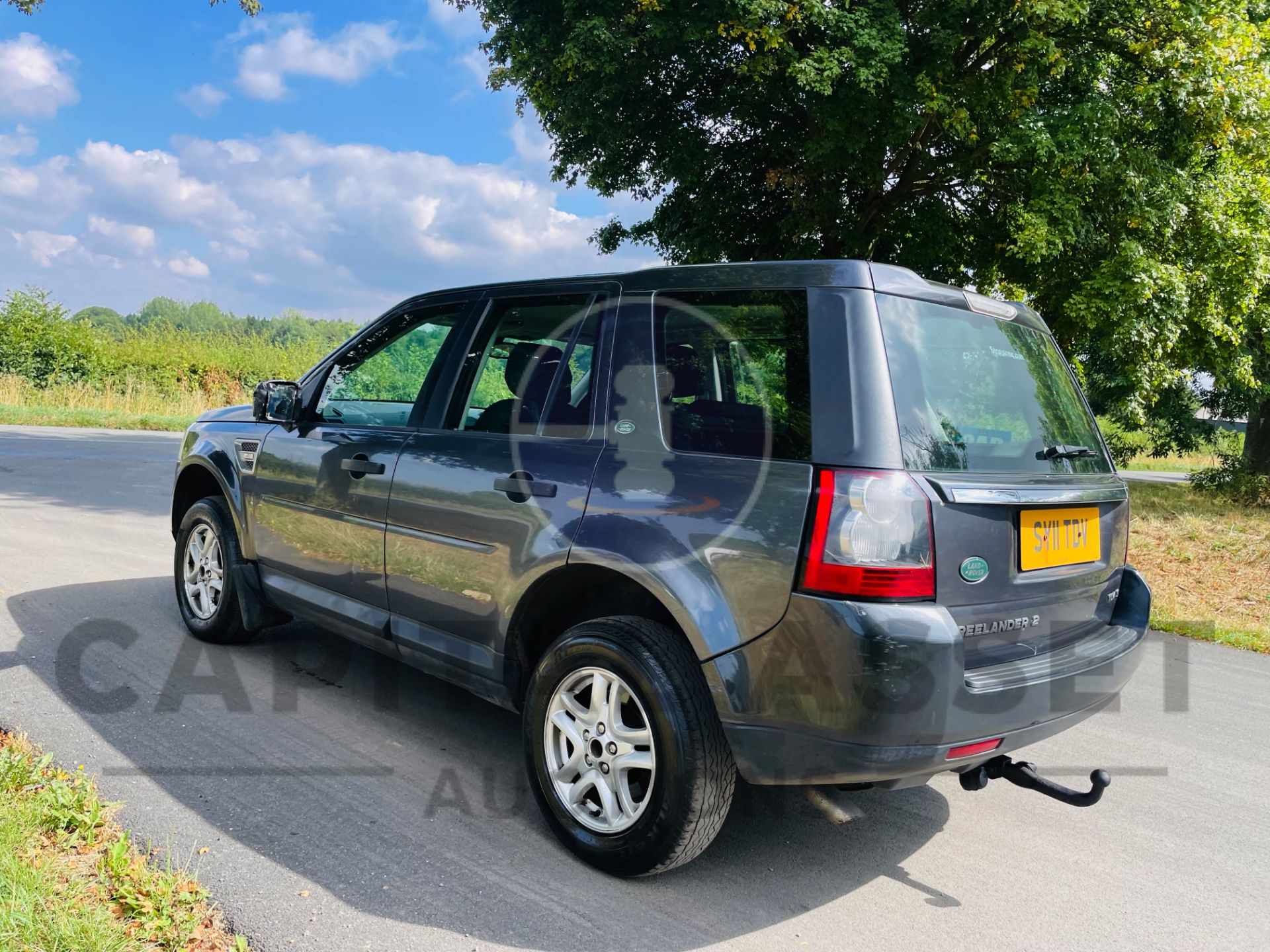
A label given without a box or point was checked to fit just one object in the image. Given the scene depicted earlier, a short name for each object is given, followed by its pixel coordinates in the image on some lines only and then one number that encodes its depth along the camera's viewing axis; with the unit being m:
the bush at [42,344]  28.58
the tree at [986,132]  10.44
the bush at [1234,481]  15.04
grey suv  2.41
